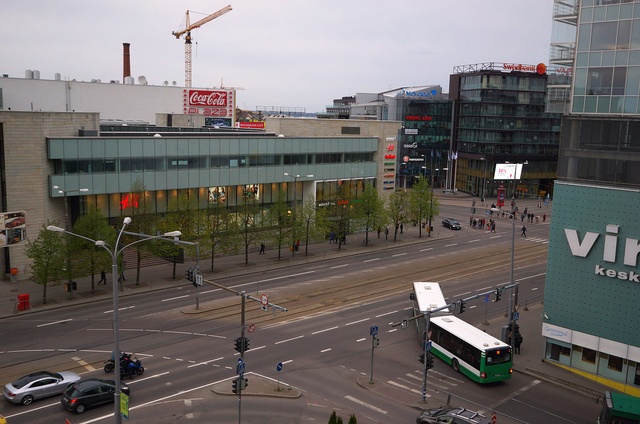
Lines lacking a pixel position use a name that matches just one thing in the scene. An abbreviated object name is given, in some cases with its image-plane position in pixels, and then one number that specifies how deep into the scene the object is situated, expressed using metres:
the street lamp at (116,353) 24.05
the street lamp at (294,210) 62.22
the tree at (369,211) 70.88
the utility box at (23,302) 44.22
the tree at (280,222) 61.78
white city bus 33.28
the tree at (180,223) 53.02
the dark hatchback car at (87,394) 28.45
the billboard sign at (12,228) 47.31
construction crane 190.38
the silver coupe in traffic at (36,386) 29.03
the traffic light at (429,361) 31.31
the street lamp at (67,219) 46.94
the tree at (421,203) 77.62
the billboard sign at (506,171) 114.50
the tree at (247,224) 60.84
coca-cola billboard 103.81
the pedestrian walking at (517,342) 38.83
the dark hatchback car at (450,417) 26.53
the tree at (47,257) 45.25
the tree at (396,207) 74.94
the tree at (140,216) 52.69
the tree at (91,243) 47.62
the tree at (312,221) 64.75
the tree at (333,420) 22.48
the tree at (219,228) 57.44
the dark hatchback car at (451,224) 86.38
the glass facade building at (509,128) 120.31
